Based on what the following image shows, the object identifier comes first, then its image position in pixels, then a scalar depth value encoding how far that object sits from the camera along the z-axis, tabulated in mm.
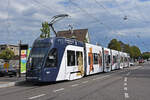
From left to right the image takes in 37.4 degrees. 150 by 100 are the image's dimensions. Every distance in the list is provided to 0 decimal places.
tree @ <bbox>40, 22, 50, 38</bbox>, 35531
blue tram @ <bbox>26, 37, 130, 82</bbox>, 14336
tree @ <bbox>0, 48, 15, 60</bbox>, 63400
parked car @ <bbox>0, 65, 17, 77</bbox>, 24369
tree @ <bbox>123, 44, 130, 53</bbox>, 98312
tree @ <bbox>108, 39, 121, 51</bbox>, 83625
